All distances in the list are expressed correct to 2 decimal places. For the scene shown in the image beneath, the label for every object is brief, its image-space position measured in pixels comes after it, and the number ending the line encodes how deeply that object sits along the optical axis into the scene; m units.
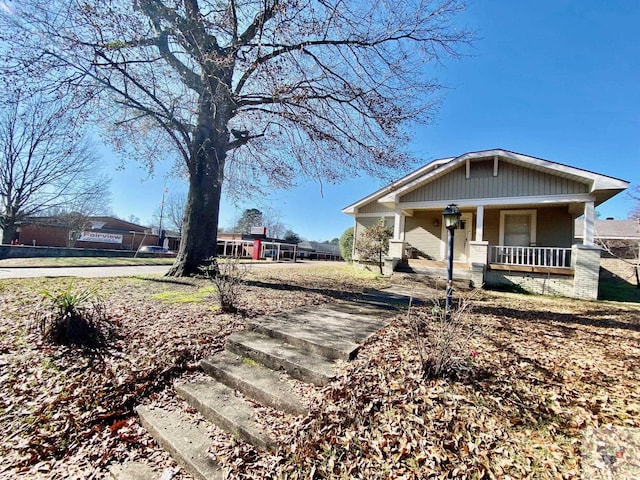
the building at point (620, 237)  19.19
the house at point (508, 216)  8.88
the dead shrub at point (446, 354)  2.70
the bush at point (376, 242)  12.90
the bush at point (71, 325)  3.76
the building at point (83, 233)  26.36
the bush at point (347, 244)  16.86
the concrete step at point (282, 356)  2.97
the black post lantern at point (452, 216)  5.14
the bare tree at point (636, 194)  17.00
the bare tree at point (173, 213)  49.53
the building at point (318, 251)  45.88
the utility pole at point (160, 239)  38.44
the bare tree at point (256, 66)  5.12
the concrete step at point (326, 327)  3.42
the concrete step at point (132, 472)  2.20
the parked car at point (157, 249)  26.75
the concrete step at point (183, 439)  2.18
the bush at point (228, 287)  4.95
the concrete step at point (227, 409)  2.37
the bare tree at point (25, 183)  19.83
